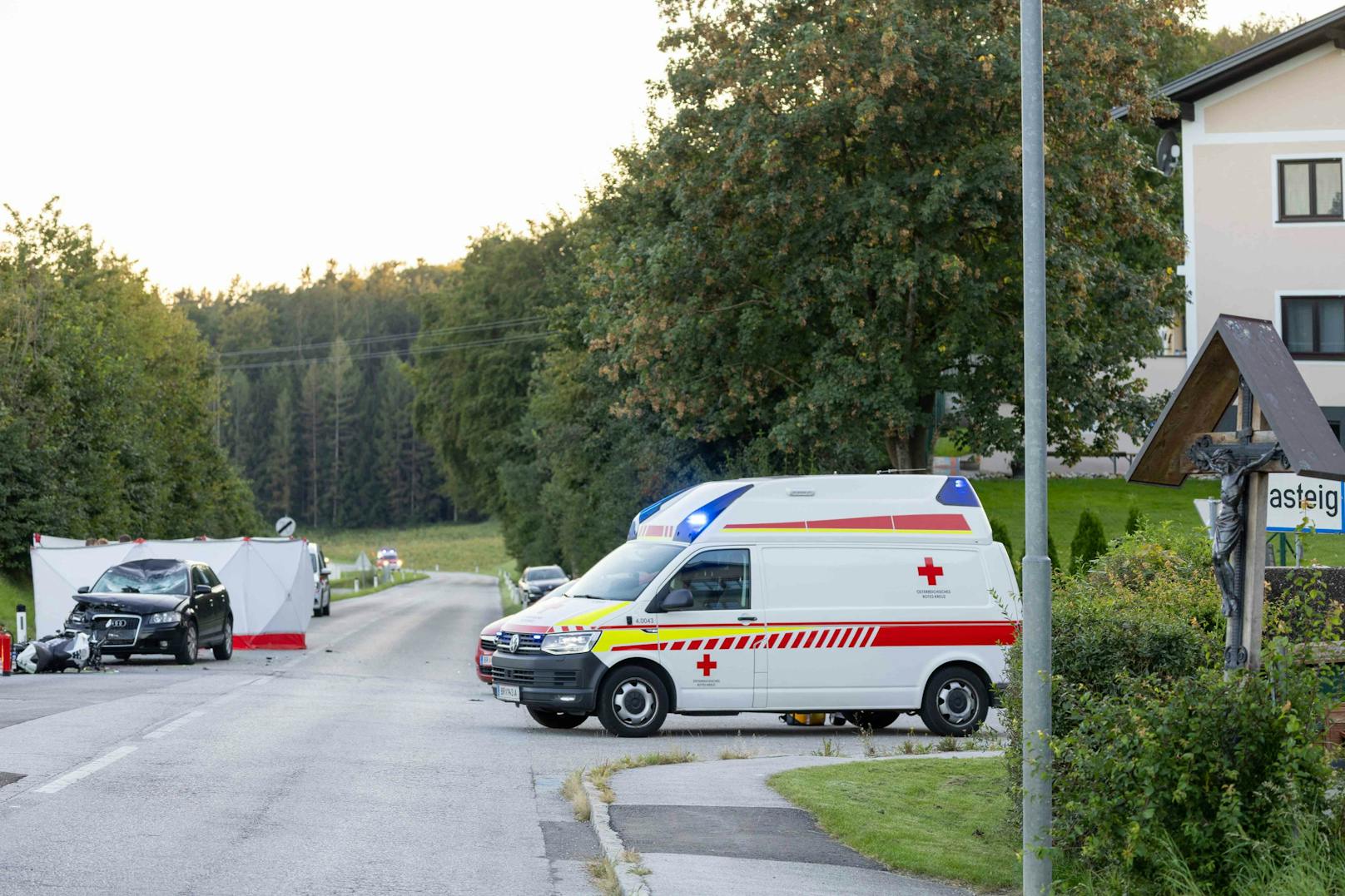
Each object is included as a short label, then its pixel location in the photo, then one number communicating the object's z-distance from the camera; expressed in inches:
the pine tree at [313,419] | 6491.1
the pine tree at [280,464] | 6427.2
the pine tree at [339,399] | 6446.9
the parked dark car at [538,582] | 1892.2
